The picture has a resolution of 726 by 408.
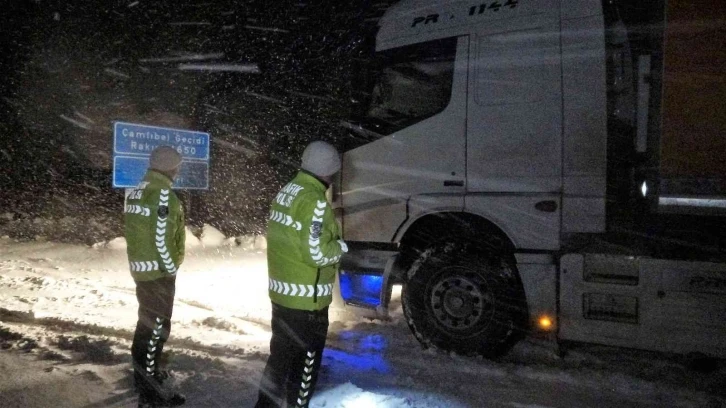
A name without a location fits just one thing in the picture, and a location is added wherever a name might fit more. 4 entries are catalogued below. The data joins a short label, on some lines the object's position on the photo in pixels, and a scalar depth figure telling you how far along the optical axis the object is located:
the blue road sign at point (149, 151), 9.24
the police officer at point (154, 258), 3.92
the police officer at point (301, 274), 3.25
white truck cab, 4.95
